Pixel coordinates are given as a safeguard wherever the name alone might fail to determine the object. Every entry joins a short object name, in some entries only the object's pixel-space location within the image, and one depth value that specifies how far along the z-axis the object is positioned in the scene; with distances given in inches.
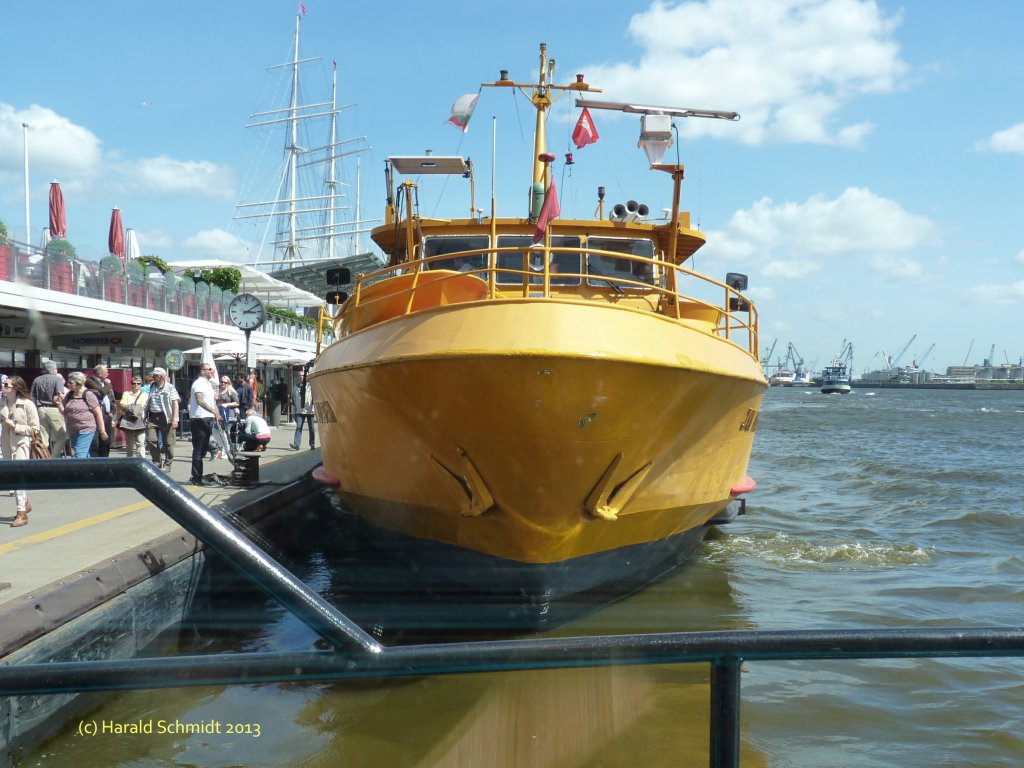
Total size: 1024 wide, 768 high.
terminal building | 582.9
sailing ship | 2915.8
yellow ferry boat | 218.1
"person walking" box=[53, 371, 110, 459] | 386.3
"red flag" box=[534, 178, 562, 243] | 233.1
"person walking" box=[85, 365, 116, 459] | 494.6
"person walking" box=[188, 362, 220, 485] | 427.8
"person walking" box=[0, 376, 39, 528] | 332.5
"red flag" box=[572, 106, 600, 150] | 336.5
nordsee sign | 724.0
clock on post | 581.6
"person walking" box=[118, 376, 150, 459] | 460.4
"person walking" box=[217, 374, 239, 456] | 610.9
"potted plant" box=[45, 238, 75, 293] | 604.1
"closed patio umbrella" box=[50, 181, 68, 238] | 982.4
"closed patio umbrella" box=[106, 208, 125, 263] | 1189.7
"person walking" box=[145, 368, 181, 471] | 475.8
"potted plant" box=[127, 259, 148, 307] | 730.2
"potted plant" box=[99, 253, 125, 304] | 680.4
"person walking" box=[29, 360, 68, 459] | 387.5
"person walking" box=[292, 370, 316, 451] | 668.4
